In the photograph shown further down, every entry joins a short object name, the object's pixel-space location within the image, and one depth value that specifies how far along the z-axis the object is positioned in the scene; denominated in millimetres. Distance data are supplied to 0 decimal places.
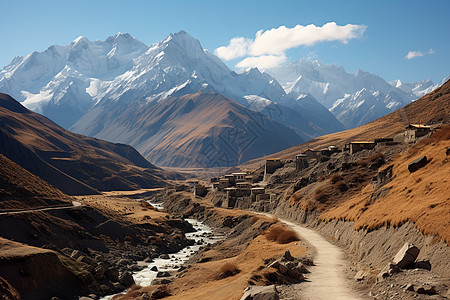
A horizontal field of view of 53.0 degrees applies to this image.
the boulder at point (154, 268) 56741
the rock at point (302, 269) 31273
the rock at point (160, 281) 47188
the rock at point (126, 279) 48781
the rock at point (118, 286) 46791
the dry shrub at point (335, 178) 73250
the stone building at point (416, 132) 75156
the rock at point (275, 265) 31306
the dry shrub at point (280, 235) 53062
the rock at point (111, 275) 48844
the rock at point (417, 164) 47000
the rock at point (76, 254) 51869
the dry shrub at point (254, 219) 79438
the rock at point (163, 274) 51722
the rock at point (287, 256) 34875
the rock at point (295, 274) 29625
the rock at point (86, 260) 51344
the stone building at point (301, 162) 116669
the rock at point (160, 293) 39656
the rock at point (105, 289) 45531
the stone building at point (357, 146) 93750
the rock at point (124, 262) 59144
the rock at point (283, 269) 30203
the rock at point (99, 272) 47750
